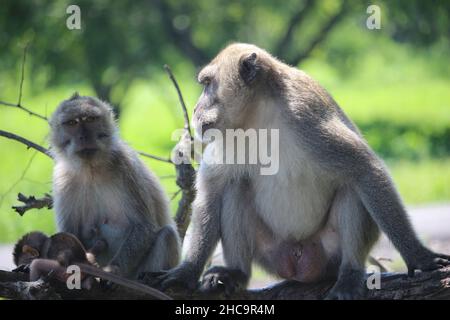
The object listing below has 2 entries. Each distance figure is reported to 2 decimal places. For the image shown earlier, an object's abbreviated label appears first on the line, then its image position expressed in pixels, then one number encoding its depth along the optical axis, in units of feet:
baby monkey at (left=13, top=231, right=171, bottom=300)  19.06
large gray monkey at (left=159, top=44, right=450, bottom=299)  21.59
